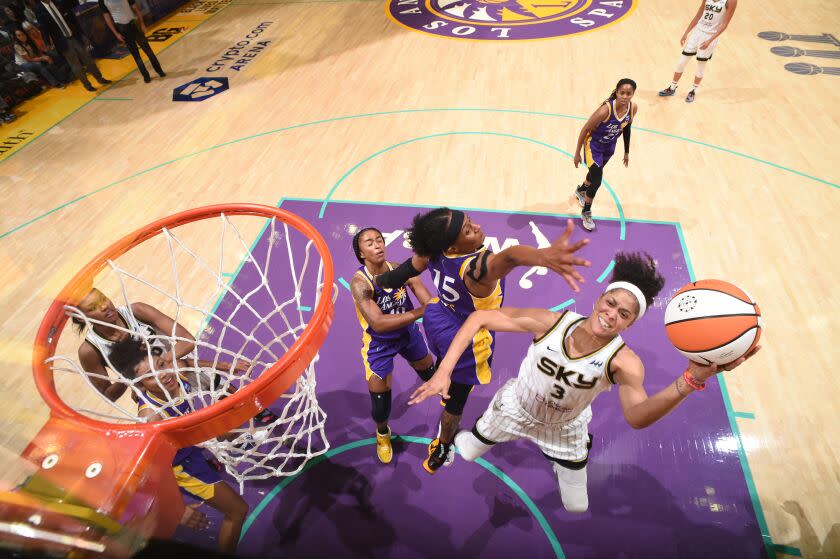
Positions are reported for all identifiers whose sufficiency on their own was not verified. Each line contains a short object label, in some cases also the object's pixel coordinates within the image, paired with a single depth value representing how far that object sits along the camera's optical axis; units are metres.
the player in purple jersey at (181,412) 2.47
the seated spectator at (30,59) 8.05
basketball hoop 1.39
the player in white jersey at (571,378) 2.10
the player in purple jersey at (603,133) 4.29
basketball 2.17
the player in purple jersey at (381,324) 2.82
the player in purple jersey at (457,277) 2.40
